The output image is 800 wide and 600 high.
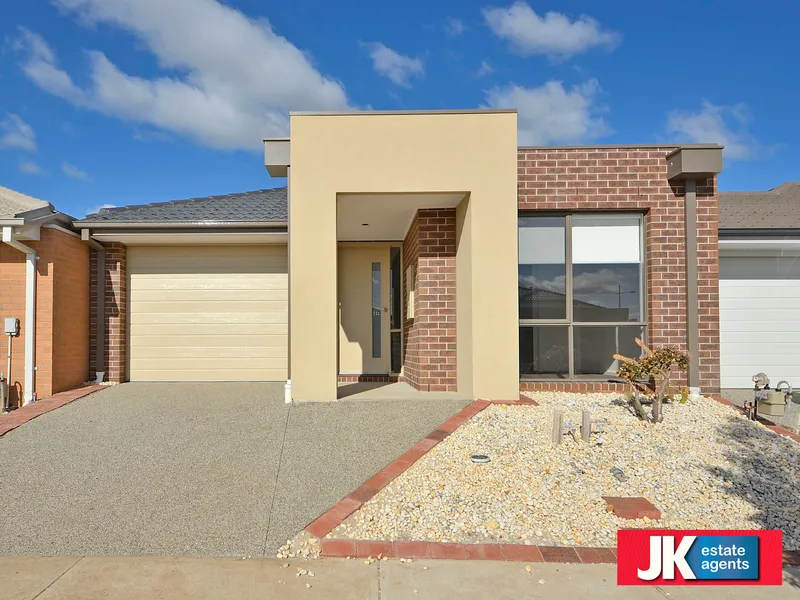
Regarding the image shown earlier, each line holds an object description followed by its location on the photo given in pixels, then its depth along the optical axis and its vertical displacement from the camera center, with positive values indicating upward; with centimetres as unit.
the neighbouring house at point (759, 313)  917 -3
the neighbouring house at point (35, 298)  788 +15
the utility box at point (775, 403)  659 -118
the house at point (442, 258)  723 +85
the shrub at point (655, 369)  632 -74
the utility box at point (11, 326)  782 -28
